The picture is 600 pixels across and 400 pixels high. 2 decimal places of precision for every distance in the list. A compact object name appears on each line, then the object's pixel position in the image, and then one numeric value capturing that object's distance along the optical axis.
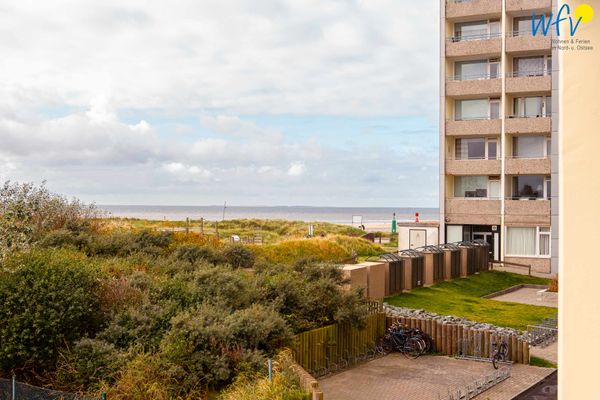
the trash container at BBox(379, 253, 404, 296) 31.92
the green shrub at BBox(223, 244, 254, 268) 29.19
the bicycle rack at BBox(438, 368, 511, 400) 17.02
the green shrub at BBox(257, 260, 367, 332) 20.03
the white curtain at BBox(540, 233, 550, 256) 48.19
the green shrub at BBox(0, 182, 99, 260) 18.26
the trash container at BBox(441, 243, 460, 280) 39.31
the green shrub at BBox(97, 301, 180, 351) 15.98
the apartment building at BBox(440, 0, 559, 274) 48.44
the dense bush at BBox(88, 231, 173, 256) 27.84
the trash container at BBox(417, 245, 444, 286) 36.84
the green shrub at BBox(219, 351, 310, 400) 12.76
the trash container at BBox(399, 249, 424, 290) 34.41
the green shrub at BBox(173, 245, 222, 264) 27.05
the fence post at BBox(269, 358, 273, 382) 13.81
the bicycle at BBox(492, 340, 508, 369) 20.67
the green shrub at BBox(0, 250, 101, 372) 15.82
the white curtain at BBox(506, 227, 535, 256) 48.91
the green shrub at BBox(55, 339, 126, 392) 14.68
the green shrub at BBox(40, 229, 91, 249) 27.64
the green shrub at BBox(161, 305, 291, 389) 14.67
